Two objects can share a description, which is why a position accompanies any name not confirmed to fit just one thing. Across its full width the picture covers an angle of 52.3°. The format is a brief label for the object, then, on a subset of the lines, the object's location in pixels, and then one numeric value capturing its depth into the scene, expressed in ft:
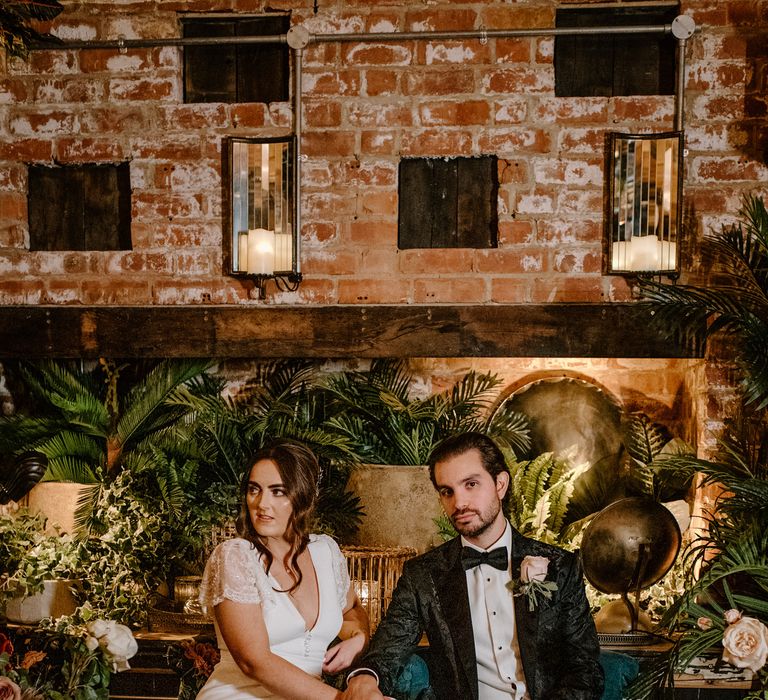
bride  8.43
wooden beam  12.66
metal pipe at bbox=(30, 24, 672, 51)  12.66
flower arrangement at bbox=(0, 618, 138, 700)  8.55
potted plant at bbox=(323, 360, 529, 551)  12.16
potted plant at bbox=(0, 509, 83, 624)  11.91
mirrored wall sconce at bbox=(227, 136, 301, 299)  13.10
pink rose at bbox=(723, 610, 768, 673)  9.09
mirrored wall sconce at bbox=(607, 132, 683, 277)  12.60
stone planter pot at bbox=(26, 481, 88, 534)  12.92
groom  8.82
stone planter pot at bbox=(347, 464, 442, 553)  12.12
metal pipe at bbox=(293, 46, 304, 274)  12.98
